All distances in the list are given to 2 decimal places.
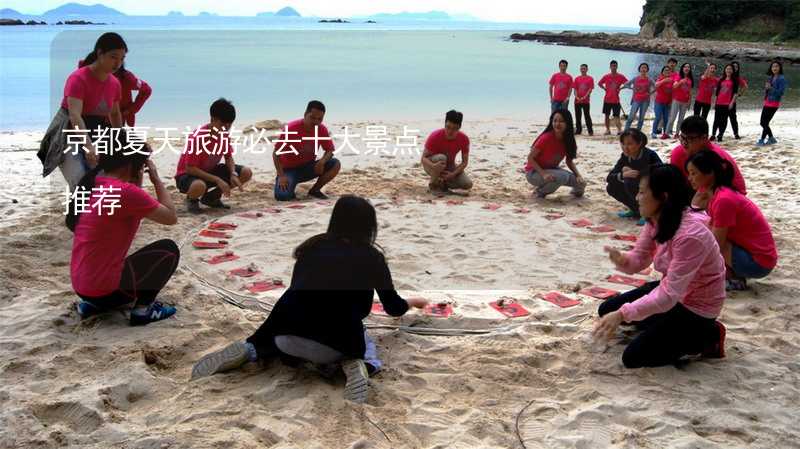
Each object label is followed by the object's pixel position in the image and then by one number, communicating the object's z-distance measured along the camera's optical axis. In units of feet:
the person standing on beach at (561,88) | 38.63
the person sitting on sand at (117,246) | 11.56
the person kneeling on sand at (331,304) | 10.22
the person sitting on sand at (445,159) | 23.35
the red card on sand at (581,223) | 19.94
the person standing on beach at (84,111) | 16.61
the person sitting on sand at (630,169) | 19.58
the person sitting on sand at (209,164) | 19.88
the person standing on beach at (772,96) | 33.68
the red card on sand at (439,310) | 13.28
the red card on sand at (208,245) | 17.33
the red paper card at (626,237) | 18.63
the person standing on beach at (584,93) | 39.19
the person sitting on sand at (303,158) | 22.26
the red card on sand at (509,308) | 13.42
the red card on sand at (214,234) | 18.31
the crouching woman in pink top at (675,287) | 10.35
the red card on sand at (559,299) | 13.97
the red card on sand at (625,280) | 15.40
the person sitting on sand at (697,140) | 15.19
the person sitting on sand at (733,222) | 13.46
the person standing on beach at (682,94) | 36.58
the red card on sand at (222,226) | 19.05
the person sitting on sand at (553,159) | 22.29
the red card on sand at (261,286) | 14.52
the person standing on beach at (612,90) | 39.60
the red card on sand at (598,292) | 14.52
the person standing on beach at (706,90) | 37.58
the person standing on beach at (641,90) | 37.76
